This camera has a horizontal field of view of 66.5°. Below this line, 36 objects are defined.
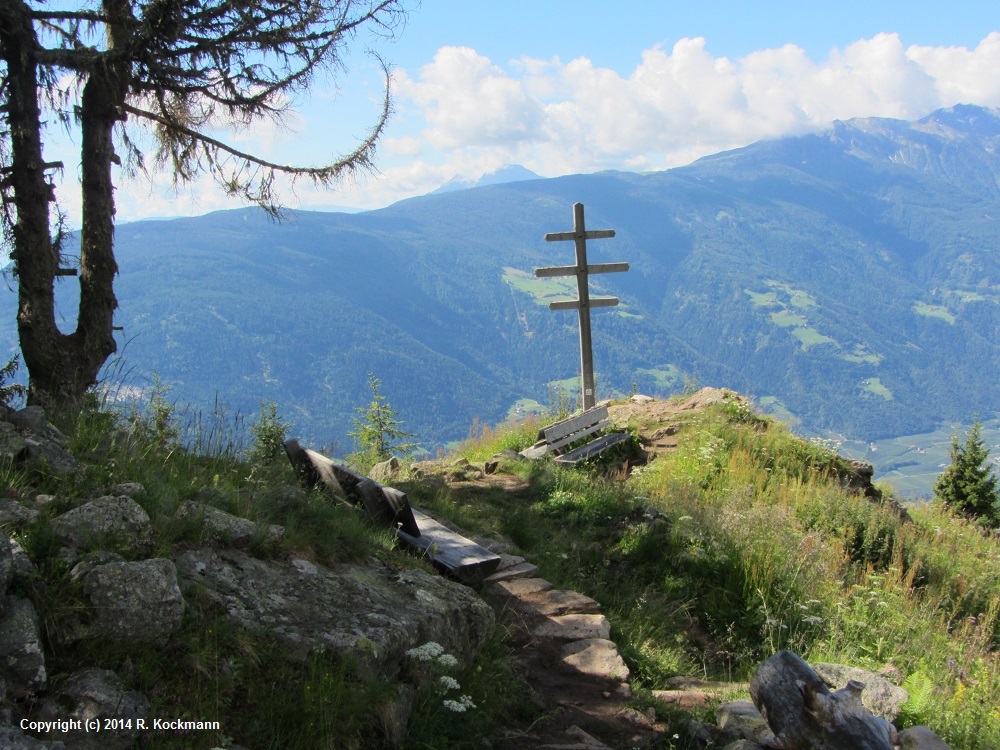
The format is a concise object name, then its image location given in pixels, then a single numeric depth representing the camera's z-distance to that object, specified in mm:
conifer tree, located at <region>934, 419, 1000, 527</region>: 15750
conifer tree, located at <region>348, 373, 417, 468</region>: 15176
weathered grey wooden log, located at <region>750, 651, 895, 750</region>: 3764
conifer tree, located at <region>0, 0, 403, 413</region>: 7184
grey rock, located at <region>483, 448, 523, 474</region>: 10484
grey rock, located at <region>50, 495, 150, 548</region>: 3510
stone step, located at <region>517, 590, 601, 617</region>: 5750
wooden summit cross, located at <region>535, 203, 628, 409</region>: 14555
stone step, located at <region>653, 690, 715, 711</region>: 4664
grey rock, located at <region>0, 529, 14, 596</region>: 2945
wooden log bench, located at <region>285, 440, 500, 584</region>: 5543
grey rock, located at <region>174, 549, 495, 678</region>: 3688
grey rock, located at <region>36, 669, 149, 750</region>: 2814
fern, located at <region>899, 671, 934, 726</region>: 4527
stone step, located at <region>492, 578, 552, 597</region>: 5913
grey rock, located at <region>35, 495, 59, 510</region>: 3737
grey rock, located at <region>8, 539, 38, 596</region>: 3102
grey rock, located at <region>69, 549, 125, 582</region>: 3275
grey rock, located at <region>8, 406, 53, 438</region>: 4594
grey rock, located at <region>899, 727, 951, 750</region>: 4031
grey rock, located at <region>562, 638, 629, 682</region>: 4855
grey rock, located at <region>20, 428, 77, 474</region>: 4137
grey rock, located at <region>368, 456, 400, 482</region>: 10002
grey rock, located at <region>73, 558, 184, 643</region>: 3166
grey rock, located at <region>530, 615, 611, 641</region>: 5344
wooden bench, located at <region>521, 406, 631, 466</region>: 11625
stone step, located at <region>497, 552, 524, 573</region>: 6430
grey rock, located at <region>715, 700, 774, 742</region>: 4031
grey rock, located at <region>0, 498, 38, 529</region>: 3408
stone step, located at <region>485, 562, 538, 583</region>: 6087
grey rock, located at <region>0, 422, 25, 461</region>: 4027
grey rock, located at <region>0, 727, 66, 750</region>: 2480
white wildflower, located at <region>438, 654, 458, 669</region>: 3882
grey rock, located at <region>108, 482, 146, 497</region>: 4059
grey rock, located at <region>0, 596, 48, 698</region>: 2814
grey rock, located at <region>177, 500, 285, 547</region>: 4145
